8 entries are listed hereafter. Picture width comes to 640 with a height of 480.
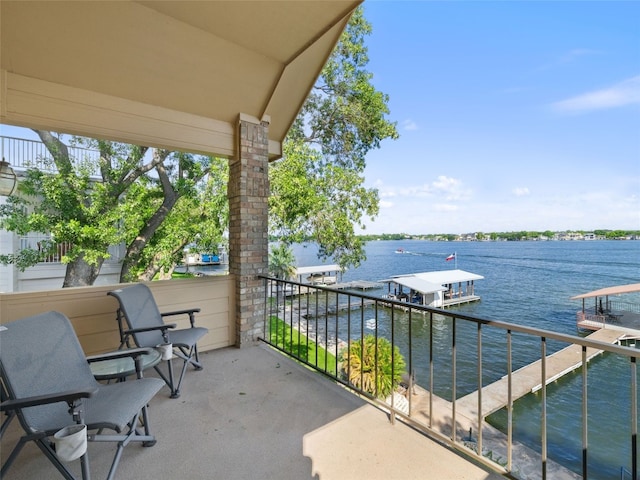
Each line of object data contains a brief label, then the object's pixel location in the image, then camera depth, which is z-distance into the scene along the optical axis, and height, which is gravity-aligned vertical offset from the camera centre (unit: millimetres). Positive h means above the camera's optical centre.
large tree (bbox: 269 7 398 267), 7996 +2575
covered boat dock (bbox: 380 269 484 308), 20036 -3513
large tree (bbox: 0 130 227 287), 7105 +802
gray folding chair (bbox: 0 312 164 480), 1389 -808
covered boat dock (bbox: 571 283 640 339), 15367 -4845
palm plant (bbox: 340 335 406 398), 7906 -3508
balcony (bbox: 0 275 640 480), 1668 -1320
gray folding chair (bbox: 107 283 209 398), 2574 -798
